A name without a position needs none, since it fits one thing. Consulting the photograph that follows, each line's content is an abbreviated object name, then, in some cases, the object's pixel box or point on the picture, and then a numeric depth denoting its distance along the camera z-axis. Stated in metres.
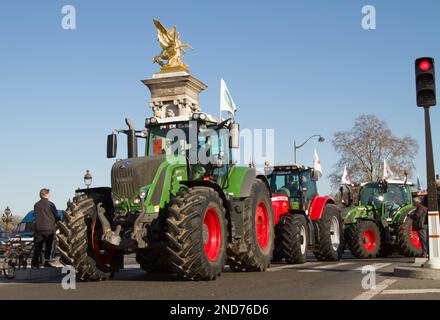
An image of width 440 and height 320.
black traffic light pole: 11.33
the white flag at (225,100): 13.74
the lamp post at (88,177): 31.27
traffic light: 11.34
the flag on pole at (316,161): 21.17
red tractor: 14.73
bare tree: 61.56
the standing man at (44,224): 13.19
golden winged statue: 50.66
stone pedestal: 47.09
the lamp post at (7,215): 36.50
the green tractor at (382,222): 18.22
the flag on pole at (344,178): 26.91
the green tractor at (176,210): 10.04
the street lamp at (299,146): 43.06
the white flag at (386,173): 28.18
